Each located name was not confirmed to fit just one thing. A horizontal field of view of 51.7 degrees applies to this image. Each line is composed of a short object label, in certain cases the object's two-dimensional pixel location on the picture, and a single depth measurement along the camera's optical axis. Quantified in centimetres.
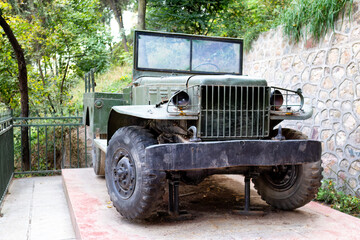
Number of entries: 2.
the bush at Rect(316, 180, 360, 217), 495
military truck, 334
